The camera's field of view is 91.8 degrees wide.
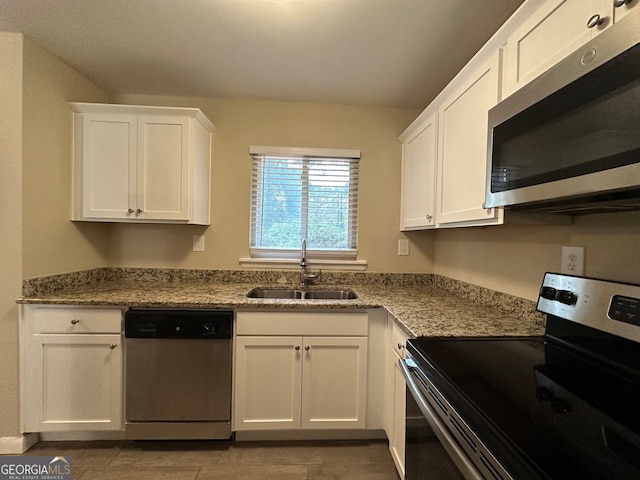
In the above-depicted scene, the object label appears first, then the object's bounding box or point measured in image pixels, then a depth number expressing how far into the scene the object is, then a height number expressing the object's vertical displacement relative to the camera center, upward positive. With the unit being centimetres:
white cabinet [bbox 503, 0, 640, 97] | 77 +60
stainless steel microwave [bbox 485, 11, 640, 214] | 64 +27
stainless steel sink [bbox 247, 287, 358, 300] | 229 -44
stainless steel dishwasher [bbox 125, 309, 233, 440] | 174 -80
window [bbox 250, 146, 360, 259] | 245 +25
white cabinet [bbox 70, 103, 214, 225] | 203 +46
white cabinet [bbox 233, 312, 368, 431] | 179 -80
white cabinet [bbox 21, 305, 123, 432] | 174 -78
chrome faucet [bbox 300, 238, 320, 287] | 234 -28
